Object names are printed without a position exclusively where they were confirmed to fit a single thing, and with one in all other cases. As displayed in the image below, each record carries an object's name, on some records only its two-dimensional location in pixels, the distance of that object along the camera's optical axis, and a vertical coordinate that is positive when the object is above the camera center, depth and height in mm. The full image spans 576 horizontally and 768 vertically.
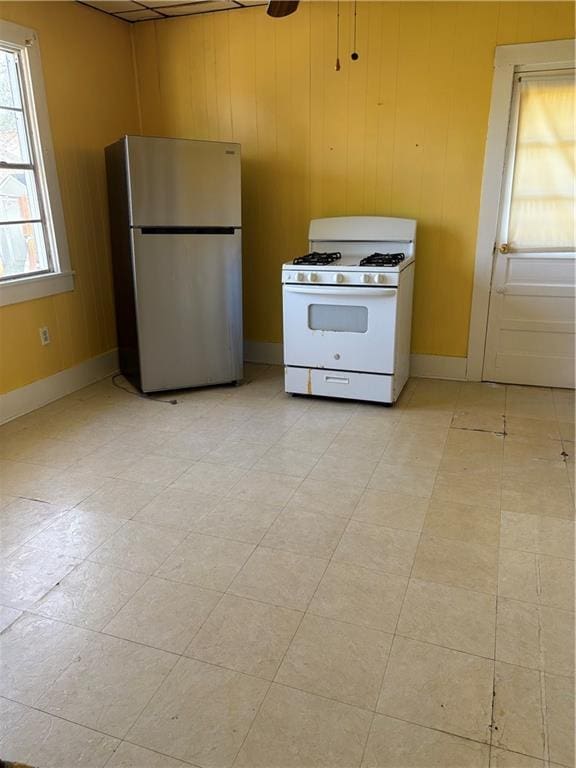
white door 3305 -213
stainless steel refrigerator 3281 -262
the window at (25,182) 3135 +195
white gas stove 3223 -630
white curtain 3275 +252
